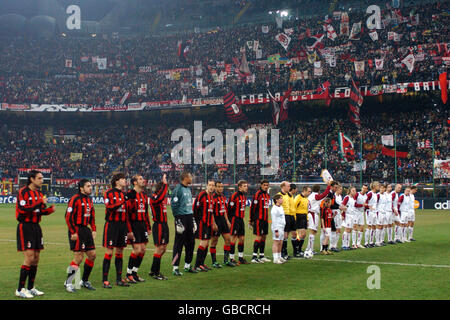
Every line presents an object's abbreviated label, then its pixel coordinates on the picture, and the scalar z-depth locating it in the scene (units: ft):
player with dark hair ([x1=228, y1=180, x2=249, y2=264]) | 52.85
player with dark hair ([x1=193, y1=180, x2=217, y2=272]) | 47.60
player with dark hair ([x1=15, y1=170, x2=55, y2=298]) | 35.47
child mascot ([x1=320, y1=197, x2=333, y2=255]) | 60.54
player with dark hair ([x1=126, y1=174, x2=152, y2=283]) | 41.55
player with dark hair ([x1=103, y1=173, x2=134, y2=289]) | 39.52
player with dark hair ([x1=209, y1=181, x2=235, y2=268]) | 50.37
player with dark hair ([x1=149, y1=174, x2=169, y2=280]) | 43.68
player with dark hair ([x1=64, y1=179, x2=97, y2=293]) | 37.63
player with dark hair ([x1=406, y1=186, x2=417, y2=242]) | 74.64
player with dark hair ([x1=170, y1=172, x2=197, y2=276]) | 45.19
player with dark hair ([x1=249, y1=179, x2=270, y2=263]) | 53.21
